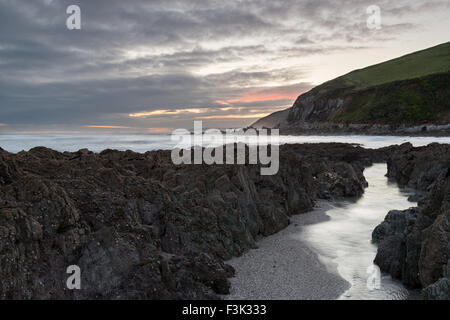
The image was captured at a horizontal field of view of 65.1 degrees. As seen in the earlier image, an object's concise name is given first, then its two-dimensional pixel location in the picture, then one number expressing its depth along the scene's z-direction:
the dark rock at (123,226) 8.54
